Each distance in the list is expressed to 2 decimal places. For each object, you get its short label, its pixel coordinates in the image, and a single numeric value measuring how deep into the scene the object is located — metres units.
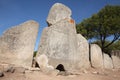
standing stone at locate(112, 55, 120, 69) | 5.56
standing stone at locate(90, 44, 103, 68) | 4.97
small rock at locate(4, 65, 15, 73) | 2.87
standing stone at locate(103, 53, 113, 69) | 5.35
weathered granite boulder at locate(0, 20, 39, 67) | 3.50
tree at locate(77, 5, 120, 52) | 8.17
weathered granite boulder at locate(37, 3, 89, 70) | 4.02
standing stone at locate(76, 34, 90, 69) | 4.50
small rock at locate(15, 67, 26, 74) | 3.03
